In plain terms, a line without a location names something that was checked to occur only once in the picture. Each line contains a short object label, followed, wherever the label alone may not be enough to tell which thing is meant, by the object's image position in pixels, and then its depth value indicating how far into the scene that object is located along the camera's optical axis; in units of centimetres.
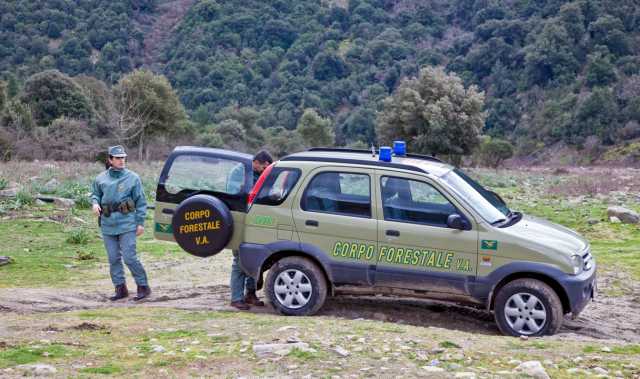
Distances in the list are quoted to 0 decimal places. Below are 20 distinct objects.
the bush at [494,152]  6353
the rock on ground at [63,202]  1817
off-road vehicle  809
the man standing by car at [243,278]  930
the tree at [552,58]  8025
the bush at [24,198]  1758
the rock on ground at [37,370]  589
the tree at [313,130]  6844
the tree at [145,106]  4834
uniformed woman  962
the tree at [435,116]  4534
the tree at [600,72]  7556
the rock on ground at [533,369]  591
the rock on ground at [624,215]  1718
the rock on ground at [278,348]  649
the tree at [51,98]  5728
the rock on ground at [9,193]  1825
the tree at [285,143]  6875
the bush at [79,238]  1430
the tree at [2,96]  5230
